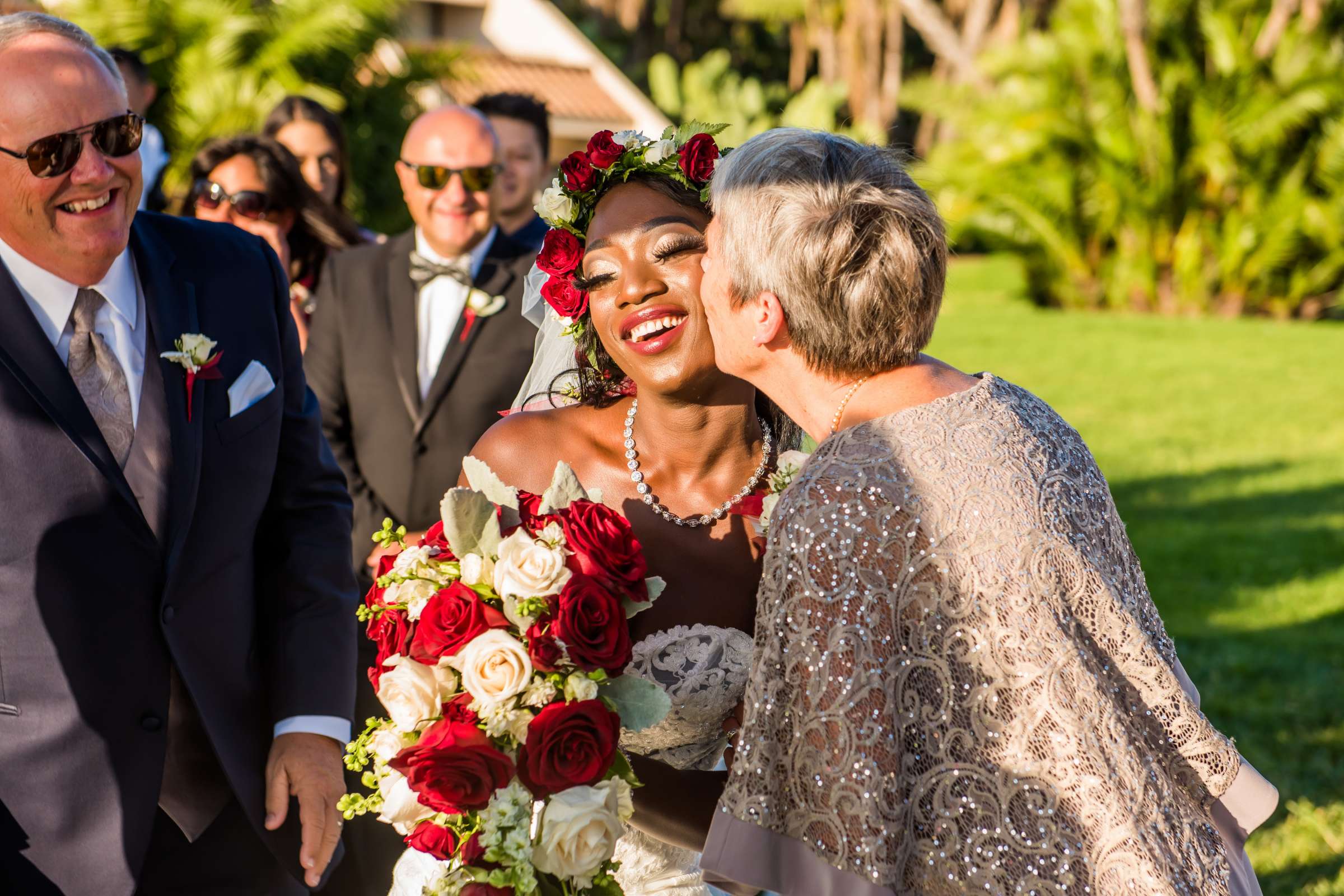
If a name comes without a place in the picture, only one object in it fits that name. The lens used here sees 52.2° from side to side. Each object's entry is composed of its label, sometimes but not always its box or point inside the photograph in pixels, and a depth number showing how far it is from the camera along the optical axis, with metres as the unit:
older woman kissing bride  2.28
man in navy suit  2.78
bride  3.22
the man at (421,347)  5.74
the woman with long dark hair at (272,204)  6.13
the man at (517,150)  7.36
